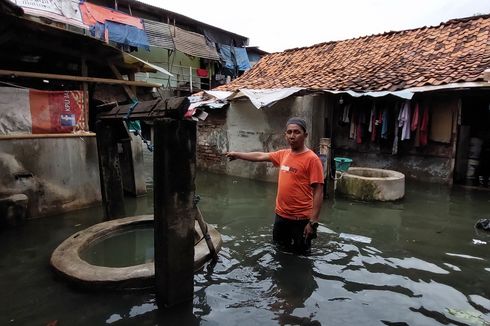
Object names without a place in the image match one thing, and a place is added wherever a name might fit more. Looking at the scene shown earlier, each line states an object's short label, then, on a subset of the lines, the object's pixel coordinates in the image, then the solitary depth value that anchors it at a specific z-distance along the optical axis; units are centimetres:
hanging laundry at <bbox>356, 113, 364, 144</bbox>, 1147
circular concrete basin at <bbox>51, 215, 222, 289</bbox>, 432
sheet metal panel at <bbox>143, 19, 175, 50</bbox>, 1875
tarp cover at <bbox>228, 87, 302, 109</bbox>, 1020
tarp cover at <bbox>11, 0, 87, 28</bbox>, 1260
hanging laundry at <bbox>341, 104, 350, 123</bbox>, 1158
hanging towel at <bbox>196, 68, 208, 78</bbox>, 2256
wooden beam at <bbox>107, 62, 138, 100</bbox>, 922
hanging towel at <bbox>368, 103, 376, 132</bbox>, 1100
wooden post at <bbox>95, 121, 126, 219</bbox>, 560
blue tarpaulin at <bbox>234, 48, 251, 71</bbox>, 2461
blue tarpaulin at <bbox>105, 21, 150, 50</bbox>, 1653
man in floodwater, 452
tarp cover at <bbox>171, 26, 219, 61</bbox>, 2019
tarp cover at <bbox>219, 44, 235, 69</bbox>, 2359
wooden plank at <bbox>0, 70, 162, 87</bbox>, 713
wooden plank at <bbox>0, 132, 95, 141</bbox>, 703
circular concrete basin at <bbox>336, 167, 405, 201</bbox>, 883
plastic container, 940
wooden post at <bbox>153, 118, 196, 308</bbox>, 356
